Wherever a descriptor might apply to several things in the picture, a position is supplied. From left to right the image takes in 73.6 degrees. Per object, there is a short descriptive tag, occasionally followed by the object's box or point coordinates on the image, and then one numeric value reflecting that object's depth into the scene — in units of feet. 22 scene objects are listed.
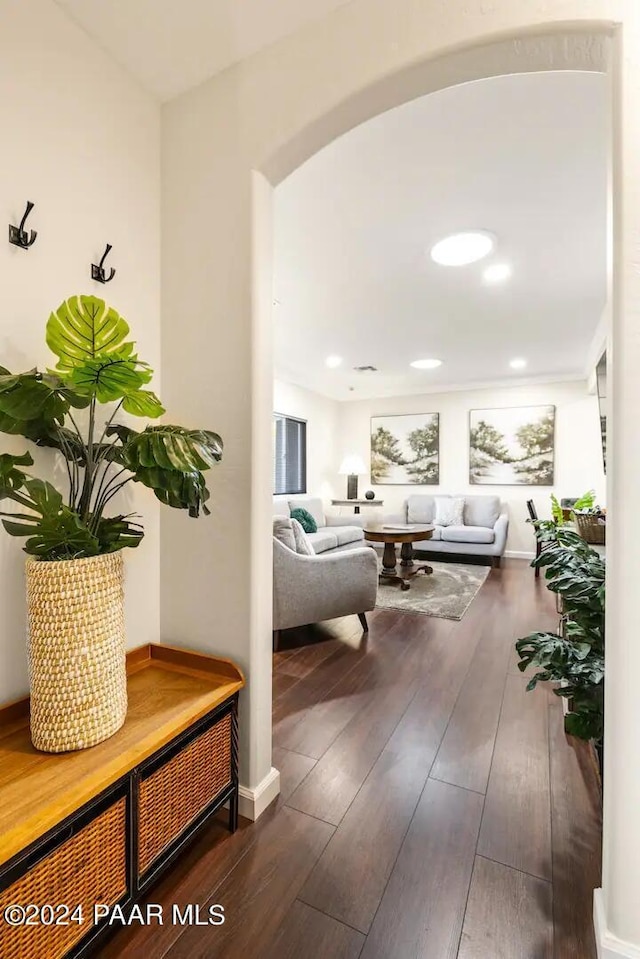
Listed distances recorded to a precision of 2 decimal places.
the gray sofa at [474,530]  19.15
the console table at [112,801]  2.87
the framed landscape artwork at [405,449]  22.81
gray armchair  9.35
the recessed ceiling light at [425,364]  18.02
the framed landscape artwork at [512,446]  20.35
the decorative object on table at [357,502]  22.97
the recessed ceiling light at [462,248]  8.86
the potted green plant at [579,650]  4.46
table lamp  22.21
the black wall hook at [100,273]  4.73
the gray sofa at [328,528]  17.01
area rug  12.79
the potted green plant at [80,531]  3.39
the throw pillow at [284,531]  9.97
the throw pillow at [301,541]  10.52
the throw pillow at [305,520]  17.95
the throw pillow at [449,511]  20.80
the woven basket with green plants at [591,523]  8.68
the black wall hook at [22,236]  3.97
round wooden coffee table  15.47
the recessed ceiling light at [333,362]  17.47
